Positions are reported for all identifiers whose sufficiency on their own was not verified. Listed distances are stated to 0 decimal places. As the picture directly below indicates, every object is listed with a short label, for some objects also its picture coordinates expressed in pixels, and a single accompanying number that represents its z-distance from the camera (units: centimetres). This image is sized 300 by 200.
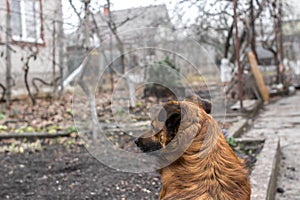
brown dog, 214
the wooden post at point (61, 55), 1152
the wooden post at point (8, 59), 987
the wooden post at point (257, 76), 1244
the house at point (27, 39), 1029
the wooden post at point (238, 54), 933
